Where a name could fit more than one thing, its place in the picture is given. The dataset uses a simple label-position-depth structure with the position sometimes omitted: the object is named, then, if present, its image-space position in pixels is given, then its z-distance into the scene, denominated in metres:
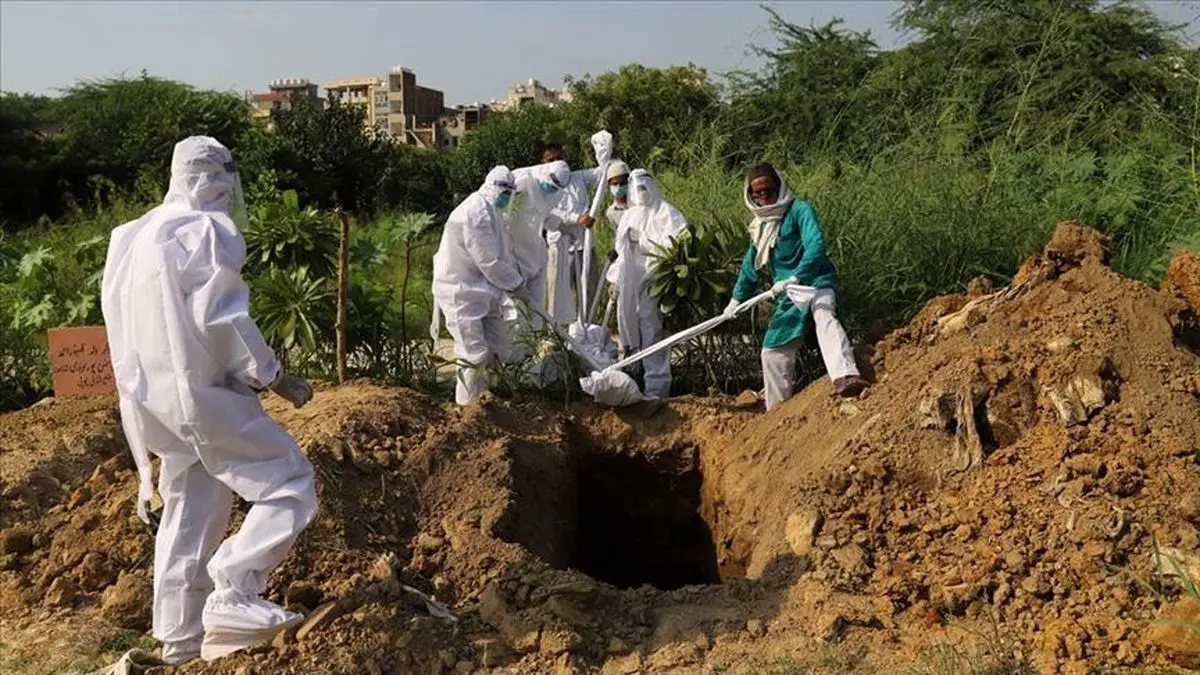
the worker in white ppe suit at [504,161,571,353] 7.06
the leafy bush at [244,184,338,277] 6.92
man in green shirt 5.24
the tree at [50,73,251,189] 22.31
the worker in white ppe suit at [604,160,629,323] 7.38
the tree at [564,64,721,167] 21.66
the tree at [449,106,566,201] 22.34
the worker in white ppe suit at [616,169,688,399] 6.76
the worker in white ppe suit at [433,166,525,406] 6.25
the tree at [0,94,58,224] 21.66
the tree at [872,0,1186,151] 8.88
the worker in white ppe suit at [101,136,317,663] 3.14
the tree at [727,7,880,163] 12.58
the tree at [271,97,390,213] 21.97
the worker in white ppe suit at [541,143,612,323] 7.50
